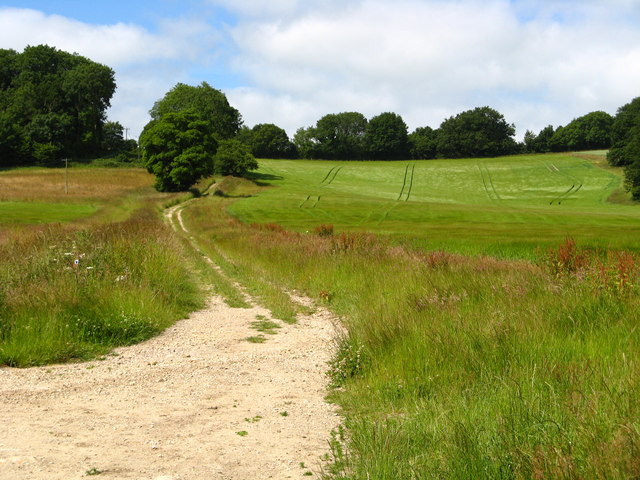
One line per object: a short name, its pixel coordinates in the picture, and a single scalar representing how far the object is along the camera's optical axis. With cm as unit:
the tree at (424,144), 14738
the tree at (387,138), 14850
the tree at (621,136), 9972
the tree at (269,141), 14275
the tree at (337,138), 15112
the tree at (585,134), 14462
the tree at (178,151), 7625
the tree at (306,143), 14925
